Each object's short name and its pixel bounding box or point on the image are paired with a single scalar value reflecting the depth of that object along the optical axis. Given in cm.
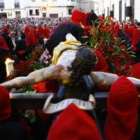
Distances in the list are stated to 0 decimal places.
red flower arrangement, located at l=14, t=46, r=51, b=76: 392
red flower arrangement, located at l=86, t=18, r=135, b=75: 361
